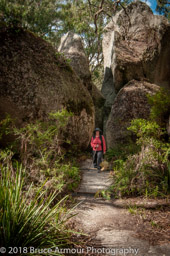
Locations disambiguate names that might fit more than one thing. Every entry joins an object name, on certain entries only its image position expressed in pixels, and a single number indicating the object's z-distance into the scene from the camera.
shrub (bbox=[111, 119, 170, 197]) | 3.94
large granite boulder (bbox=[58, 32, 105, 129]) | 11.98
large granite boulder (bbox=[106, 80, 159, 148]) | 8.34
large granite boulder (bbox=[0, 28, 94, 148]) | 5.77
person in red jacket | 6.77
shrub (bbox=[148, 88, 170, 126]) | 5.13
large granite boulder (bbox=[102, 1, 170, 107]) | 10.45
